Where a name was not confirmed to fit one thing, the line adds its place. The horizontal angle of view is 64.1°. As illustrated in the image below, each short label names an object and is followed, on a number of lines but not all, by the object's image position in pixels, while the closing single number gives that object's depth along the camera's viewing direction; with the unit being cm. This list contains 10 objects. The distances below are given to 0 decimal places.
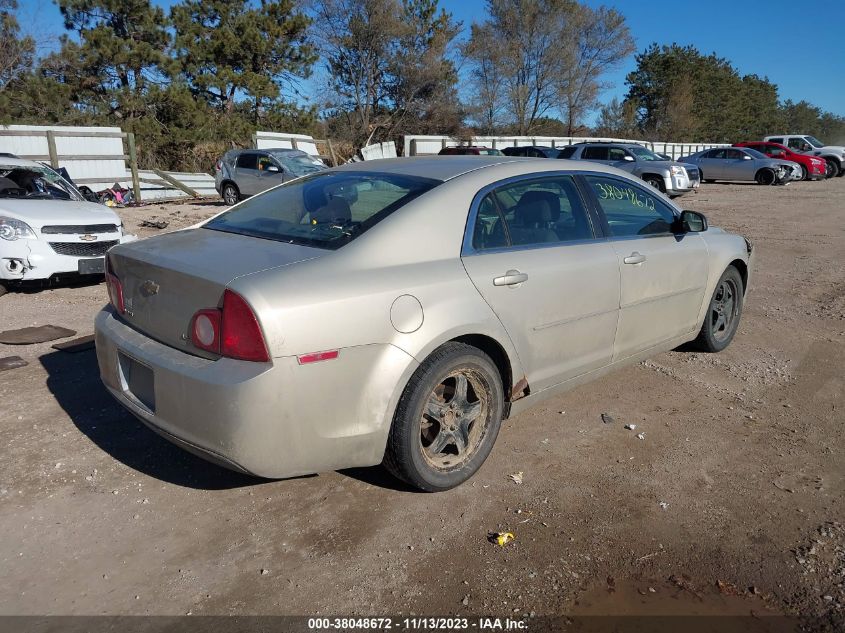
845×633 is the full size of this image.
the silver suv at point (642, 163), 1997
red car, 2852
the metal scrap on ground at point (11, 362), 501
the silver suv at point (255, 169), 1752
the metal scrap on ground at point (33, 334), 566
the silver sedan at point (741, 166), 2694
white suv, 707
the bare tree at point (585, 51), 4931
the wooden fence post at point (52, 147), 1681
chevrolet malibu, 275
